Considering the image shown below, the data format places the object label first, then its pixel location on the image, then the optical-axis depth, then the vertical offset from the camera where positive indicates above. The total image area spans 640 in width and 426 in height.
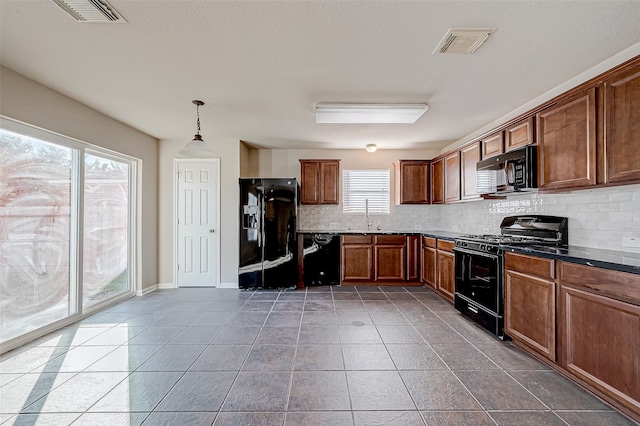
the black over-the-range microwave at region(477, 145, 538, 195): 2.52 +0.45
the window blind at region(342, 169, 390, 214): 5.08 +0.42
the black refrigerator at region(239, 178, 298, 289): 4.24 -0.30
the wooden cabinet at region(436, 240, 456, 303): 3.48 -0.77
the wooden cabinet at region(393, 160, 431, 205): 4.70 +0.58
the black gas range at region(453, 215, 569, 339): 2.56 -0.49
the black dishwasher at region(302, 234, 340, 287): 4.42 -0.74
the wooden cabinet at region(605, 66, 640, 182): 1.75 +0.61
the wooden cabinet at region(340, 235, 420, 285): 4.39 -0.75
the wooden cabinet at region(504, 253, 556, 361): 2.04 -0.74
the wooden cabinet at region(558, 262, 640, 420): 1.53 -0.74
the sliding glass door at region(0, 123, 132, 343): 2.42 -0.16
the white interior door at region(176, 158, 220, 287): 4.39 -0.13
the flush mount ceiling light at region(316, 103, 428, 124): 2.91 +1.16
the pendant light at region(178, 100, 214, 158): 3.09 +0.80
